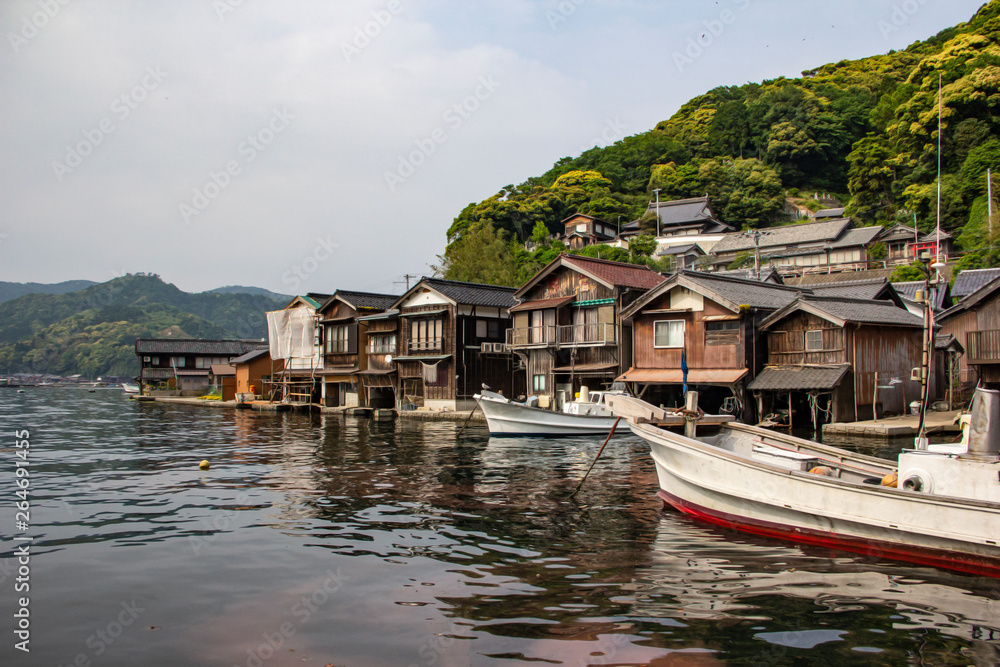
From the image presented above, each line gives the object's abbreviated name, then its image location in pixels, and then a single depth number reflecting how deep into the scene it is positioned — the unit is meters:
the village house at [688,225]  75.84
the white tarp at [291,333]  55.12
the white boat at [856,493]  9.02
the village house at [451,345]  43.03
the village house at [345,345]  49.41
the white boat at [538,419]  28.72
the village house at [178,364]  73.81
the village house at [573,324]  35.44
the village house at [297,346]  53.50
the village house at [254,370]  59.72
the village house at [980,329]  29.62
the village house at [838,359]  27.48
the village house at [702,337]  29.59
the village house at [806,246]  60.91
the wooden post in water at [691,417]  14.37
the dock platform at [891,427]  24.03
